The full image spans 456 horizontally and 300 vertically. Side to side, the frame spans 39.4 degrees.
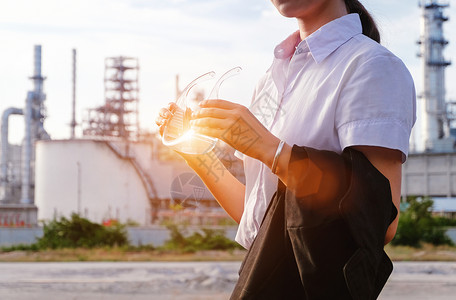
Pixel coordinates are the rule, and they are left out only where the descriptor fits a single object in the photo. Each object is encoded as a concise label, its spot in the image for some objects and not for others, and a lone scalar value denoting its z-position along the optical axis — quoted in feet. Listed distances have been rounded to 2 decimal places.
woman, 3.23
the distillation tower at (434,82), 115.34
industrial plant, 90.68
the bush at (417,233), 52.47
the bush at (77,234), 52.54
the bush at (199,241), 49.16
